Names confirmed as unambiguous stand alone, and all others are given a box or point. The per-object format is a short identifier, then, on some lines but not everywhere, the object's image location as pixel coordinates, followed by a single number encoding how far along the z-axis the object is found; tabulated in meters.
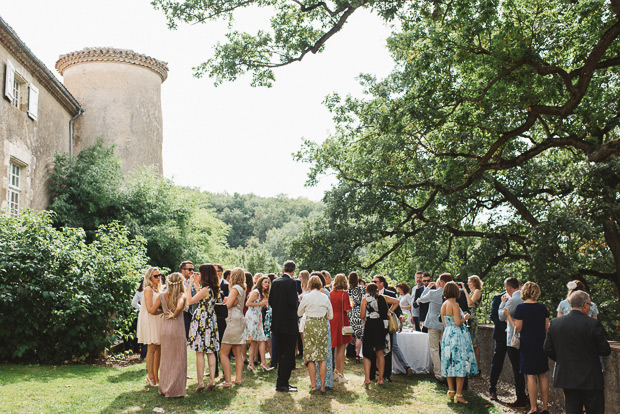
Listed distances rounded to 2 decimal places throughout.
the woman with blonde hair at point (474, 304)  10.05
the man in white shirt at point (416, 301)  12.99
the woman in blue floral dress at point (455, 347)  9.09
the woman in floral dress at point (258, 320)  10.92
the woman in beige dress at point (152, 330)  8.73
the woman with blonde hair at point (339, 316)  10.20
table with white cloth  11.74
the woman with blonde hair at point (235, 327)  9.06
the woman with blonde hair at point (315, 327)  9.09
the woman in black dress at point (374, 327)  10.05
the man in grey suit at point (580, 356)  6.45
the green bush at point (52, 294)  10.92
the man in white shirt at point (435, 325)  10.80
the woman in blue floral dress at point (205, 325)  8.69
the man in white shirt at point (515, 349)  8.81
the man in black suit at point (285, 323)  9.14
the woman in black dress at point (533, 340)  8.23
